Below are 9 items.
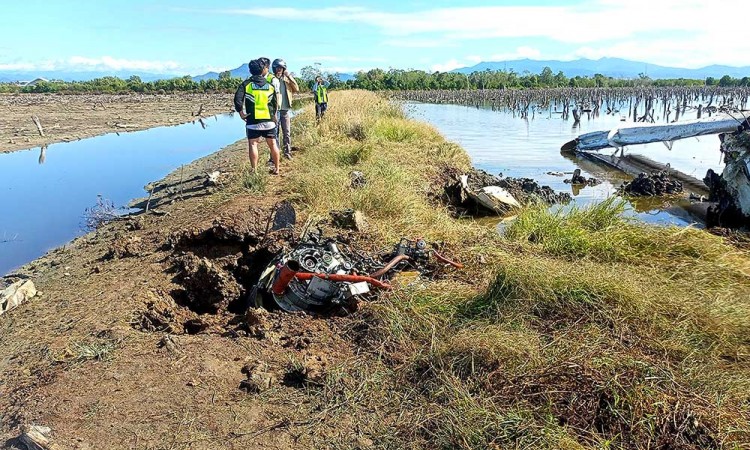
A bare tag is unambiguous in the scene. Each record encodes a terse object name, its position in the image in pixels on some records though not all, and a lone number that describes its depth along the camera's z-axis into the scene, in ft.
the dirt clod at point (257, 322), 13.42
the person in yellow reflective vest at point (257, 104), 26.48
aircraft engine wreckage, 14.71
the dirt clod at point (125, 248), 21.34
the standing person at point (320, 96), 51.42
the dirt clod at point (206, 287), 16.99
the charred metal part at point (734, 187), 28.07
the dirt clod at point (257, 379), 11.12
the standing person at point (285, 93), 30.66
